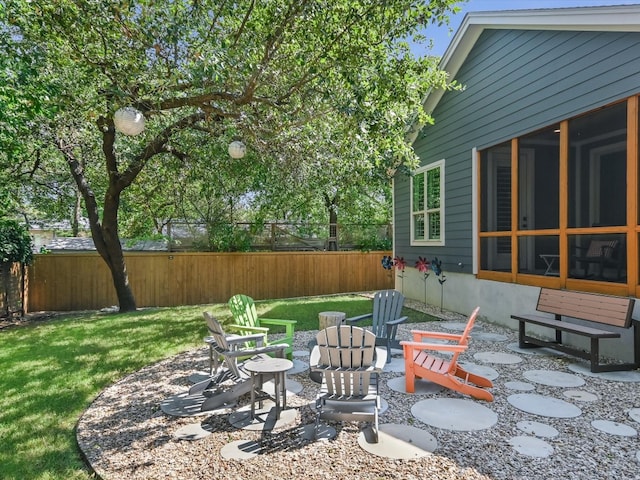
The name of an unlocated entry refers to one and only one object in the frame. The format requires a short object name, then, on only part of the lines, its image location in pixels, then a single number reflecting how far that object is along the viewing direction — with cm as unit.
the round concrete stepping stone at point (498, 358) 471
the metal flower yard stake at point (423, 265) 830
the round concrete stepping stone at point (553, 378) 394
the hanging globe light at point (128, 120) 411
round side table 310
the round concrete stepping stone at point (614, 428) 288
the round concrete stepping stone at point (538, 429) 288
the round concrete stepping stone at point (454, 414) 304
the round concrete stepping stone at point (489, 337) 575
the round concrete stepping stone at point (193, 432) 290
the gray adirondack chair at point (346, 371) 297
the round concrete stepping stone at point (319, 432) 286
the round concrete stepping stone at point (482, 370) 420
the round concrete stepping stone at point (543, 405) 324
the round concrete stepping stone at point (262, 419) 305
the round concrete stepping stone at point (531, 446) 262
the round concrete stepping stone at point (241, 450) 262
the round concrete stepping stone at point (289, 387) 375
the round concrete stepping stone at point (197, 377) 414
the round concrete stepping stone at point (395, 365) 442
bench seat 419
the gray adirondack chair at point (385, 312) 492
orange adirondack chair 355
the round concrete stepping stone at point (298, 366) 443
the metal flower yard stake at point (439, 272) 818
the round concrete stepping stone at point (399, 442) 263
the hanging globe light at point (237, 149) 600
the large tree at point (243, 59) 432
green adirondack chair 459
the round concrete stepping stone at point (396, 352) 500
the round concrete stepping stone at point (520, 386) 382
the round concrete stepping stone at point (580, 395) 353
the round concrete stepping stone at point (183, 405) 331
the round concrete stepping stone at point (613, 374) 402
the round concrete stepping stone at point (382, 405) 332
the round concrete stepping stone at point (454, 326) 644
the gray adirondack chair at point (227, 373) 341
